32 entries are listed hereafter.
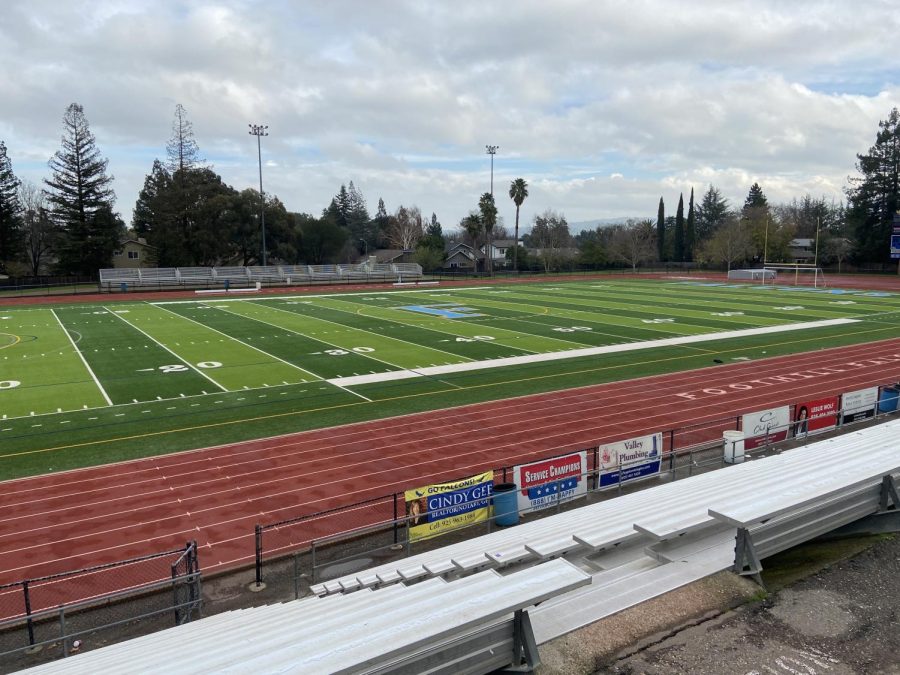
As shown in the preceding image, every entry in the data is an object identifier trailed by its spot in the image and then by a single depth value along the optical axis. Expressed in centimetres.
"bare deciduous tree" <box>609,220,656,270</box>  10675
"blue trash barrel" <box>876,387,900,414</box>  1958
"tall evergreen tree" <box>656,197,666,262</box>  12600
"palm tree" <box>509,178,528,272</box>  10244
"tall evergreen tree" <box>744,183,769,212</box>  15650
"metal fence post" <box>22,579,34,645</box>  887
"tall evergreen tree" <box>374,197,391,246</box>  14929
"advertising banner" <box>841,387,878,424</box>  1862
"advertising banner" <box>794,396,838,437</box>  1769
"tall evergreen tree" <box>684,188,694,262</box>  12231
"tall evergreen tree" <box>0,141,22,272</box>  7862
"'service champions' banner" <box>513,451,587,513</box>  1344
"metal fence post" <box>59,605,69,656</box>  855
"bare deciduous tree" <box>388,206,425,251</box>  13112
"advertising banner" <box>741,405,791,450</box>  1639
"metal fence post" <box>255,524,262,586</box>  1060
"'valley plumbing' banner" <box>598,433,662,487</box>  1453
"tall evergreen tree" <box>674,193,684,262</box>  12038
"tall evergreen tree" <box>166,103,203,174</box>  9512
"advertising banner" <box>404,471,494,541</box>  1209
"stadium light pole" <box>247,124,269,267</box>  7662
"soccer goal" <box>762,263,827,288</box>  8405
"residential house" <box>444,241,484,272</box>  11988
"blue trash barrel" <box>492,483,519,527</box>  1285
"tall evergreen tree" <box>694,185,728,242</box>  14262
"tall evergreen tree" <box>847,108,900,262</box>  9956
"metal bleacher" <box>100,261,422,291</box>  6981
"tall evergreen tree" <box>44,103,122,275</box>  7906
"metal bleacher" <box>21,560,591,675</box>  557
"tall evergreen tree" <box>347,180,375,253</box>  14850
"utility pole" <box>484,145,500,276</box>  9331
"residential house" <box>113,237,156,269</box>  9606
